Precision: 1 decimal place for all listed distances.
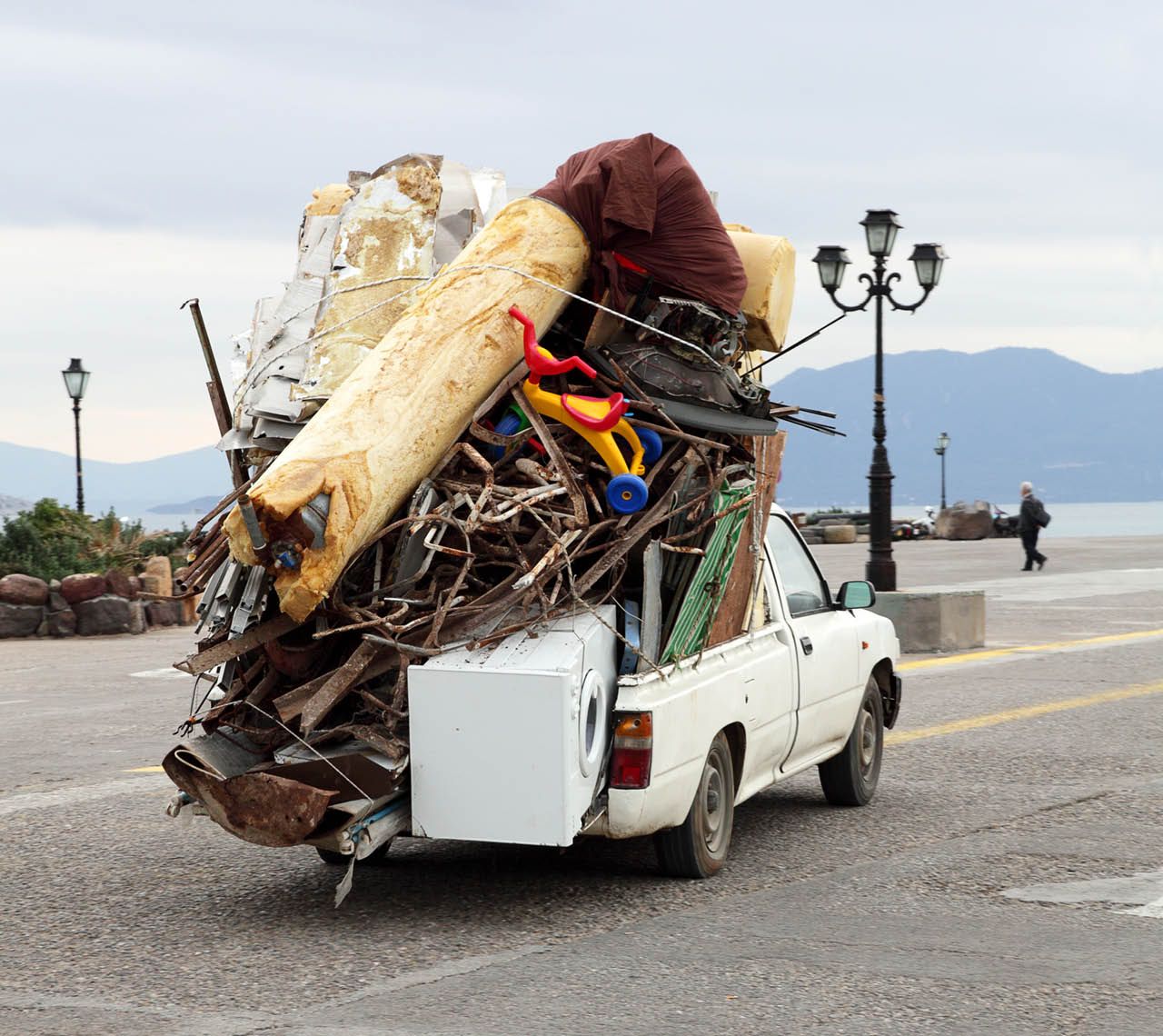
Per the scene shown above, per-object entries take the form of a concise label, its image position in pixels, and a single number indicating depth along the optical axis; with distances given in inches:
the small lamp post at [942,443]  2886.6
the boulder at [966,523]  2210.9
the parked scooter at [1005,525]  2368.4
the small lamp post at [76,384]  1401.3
